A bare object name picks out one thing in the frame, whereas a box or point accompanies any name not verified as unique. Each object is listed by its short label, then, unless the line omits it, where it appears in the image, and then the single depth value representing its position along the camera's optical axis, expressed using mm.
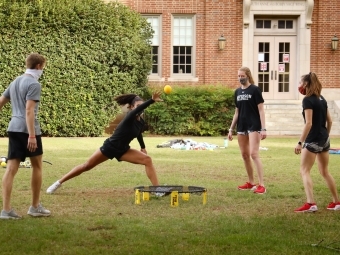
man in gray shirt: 8727
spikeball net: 10102
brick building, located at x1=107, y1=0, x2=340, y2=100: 31391
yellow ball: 10134
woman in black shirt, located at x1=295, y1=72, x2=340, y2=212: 9648
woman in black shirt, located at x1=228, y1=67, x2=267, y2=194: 11945
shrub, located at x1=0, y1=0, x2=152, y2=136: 26719
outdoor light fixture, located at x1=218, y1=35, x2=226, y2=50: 31234
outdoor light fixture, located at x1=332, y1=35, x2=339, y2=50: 31328
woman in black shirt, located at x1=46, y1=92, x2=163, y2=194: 10836
